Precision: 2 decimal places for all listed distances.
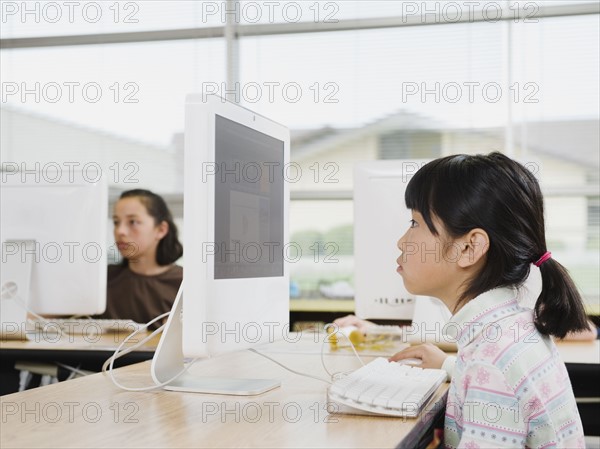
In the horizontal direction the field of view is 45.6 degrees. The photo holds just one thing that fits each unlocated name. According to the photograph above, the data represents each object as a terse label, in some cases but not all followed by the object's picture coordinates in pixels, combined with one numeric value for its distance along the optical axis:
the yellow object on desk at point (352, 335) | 2.02
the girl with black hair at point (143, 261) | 3.13
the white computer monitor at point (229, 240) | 1.16
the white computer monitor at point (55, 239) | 2.07
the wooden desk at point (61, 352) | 1.95
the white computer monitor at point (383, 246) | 1.87
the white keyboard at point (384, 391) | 1.06
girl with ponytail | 0.99
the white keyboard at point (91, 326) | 2.36
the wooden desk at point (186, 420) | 0.93
